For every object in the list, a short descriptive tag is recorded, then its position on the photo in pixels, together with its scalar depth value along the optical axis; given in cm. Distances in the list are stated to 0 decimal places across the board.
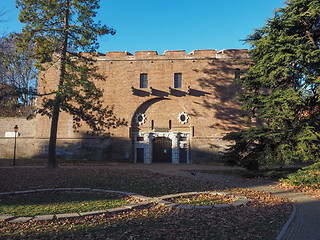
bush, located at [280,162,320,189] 922
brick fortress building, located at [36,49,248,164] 2156
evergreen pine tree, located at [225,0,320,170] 1024
